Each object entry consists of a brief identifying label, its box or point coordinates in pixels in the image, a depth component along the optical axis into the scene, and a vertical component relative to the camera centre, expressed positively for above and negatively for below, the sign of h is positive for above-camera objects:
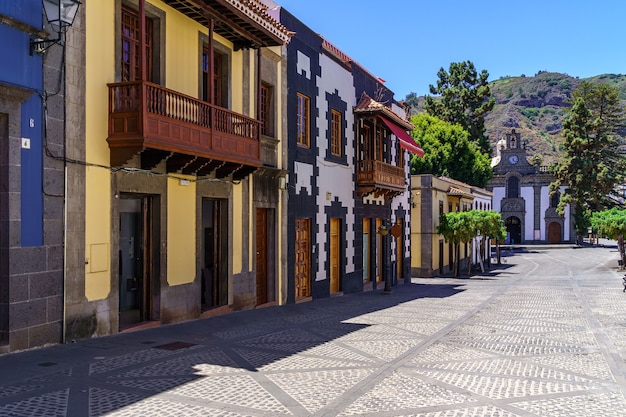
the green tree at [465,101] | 64.00 +13.60
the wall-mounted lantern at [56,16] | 9.08 +3.29
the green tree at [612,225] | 36.84 +0.01
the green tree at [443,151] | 52.28 +6.68
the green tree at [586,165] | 64.44 +6.63
